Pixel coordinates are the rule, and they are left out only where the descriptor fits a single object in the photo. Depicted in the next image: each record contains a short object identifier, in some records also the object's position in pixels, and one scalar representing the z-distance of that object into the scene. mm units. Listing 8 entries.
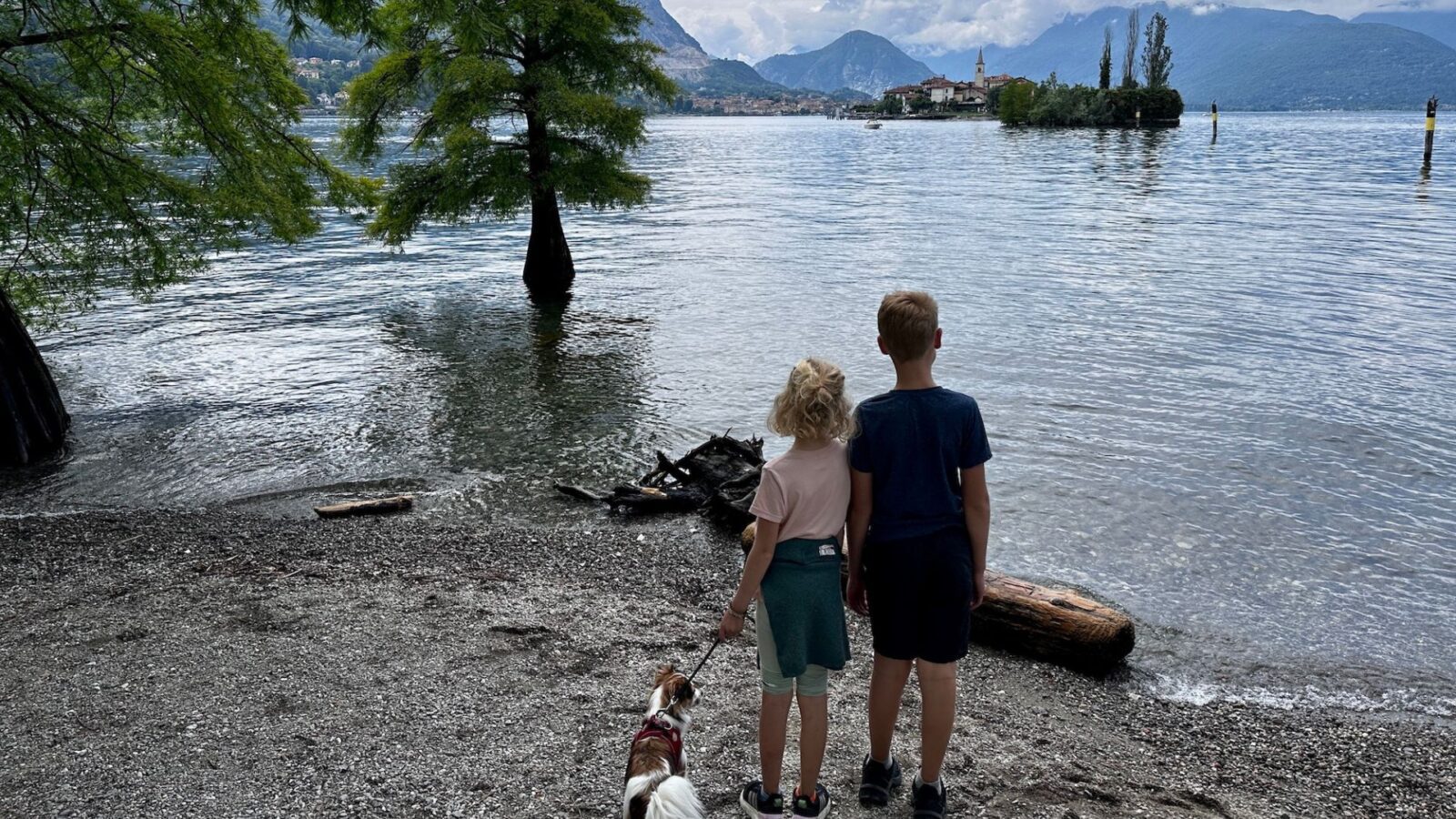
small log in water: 10242
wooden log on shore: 6805
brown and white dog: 3920
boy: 4207
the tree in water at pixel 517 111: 21719
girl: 4125
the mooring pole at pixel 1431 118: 59831
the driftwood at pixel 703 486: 9891
